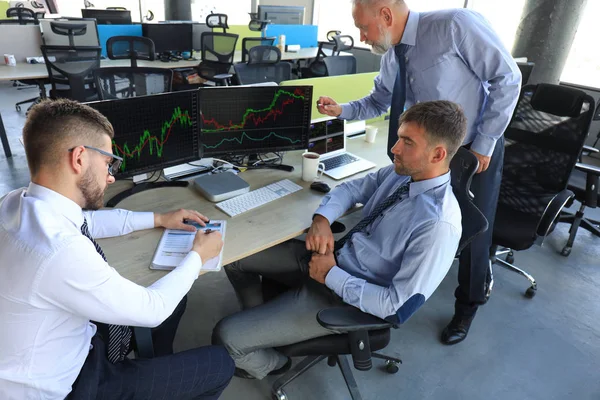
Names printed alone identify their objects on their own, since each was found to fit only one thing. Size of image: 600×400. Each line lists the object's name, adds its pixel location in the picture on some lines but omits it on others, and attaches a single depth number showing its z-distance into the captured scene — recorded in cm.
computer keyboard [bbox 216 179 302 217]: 178
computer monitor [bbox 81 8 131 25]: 551
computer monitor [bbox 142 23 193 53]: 531
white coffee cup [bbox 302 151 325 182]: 207
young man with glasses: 91
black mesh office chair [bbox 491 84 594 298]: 221
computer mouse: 199
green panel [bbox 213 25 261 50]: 662
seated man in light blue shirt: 134
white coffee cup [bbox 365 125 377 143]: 271
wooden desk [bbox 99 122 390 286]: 142
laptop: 223
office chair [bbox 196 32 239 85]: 519
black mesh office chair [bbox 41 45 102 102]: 398
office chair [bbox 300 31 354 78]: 619
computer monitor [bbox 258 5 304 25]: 640
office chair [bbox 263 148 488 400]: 130
